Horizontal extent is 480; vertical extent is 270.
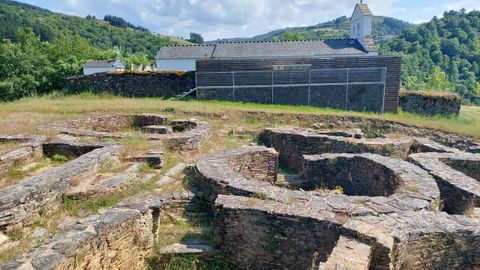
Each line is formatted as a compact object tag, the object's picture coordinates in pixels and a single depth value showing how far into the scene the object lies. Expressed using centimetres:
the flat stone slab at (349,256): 418
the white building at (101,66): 3523
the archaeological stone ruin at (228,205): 492
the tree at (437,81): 4357
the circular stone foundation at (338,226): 475
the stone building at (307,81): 2008
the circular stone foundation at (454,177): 701
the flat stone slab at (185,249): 602
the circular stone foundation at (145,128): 1099
